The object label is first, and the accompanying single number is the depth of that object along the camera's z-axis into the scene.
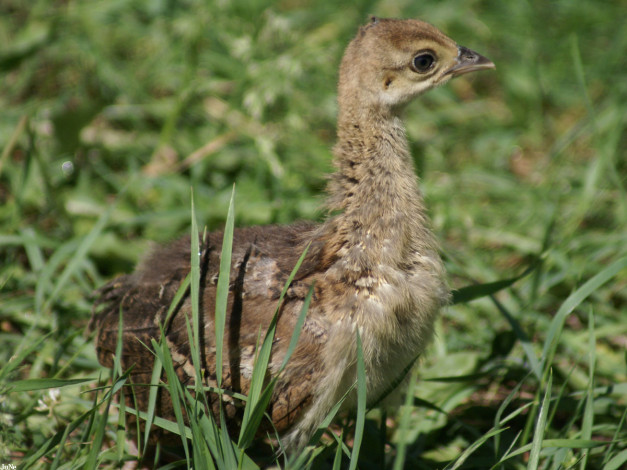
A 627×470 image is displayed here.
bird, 4.87
